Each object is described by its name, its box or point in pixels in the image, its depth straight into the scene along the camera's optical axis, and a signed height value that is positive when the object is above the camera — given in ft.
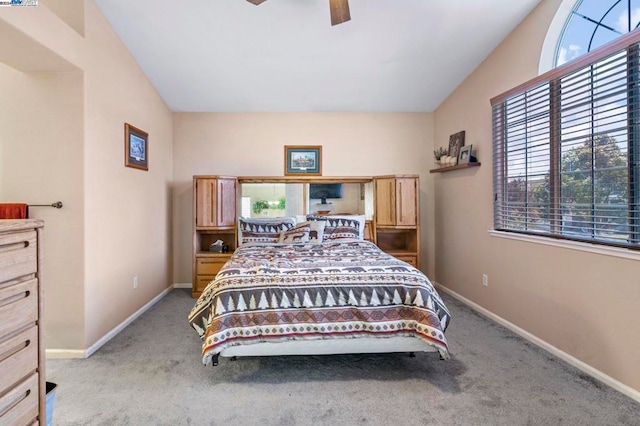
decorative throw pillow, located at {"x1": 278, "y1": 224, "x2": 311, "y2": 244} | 12.25 -0.88
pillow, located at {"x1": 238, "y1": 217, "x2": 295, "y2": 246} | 12.78 -0.65
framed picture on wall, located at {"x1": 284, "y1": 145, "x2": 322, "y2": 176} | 14.74 +2.48
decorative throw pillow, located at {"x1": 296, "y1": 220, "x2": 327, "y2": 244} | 12.42 -0.73
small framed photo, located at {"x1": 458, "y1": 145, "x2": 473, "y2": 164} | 11.58 +2.18
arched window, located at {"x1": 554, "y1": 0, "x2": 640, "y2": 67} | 7.26 +4.67
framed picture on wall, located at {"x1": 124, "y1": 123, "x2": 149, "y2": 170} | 10.35 +2.33
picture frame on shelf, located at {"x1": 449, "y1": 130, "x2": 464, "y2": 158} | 12.54 +2.81
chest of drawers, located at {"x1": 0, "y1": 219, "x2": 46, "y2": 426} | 3.77 -1.40
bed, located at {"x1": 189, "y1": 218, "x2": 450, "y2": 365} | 6.86 -2.28
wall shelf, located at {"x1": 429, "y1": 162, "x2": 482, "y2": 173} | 11.39 +1.75
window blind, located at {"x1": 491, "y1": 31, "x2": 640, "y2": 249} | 6.62 +1.55
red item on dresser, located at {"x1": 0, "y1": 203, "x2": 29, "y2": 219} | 7.36 +0.11
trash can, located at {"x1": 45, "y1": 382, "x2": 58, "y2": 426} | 4.92 -2.94
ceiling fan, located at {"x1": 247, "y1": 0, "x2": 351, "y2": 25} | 7.39 +4.93
